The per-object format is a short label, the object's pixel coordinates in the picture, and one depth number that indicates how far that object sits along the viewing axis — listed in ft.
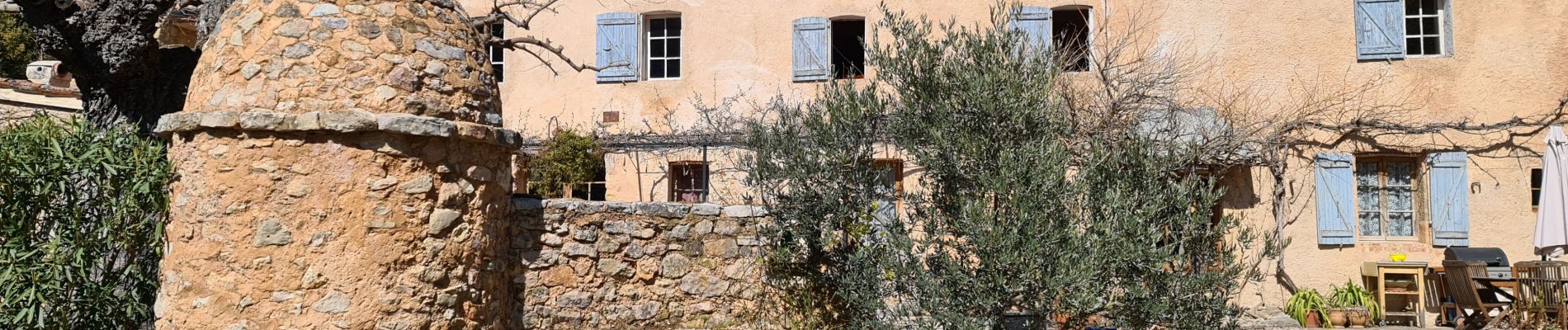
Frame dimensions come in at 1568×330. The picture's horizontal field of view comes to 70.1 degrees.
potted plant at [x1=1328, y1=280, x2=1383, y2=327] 34.30
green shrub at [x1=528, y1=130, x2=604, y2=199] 38.29
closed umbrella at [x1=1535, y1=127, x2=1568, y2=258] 31.73
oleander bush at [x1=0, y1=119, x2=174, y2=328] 18.58
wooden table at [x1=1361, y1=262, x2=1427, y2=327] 34.09
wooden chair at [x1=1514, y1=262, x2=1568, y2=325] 29.17
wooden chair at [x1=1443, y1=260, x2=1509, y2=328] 29.96
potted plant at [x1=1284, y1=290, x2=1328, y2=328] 34.32
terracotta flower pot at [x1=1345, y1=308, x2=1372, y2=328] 33.73
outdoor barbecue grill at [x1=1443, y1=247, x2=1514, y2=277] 32.19
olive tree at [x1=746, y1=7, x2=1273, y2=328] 18.45
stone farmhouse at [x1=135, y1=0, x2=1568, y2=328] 17.40
